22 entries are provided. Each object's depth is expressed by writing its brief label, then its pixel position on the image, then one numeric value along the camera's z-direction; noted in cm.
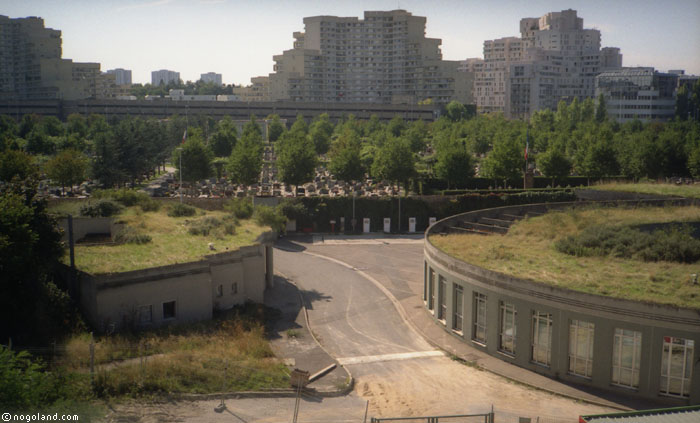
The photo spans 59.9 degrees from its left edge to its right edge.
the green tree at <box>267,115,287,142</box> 11194
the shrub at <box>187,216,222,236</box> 3453
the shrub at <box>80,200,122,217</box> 3688
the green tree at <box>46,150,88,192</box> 6300
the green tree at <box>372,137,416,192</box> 6359
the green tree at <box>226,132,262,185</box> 6394
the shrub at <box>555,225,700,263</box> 2717
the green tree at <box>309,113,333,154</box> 9719
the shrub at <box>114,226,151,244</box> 3153
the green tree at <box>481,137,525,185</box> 6512
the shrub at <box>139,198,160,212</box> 4131
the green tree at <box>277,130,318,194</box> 6241
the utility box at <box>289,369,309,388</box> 2161
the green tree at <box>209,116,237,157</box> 8719
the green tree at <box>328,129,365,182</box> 6619
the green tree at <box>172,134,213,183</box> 6406
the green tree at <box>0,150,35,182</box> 5781
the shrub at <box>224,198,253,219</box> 4125
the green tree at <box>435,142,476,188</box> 6562
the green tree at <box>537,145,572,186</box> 6769
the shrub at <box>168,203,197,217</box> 4044
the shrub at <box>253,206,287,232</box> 3906
